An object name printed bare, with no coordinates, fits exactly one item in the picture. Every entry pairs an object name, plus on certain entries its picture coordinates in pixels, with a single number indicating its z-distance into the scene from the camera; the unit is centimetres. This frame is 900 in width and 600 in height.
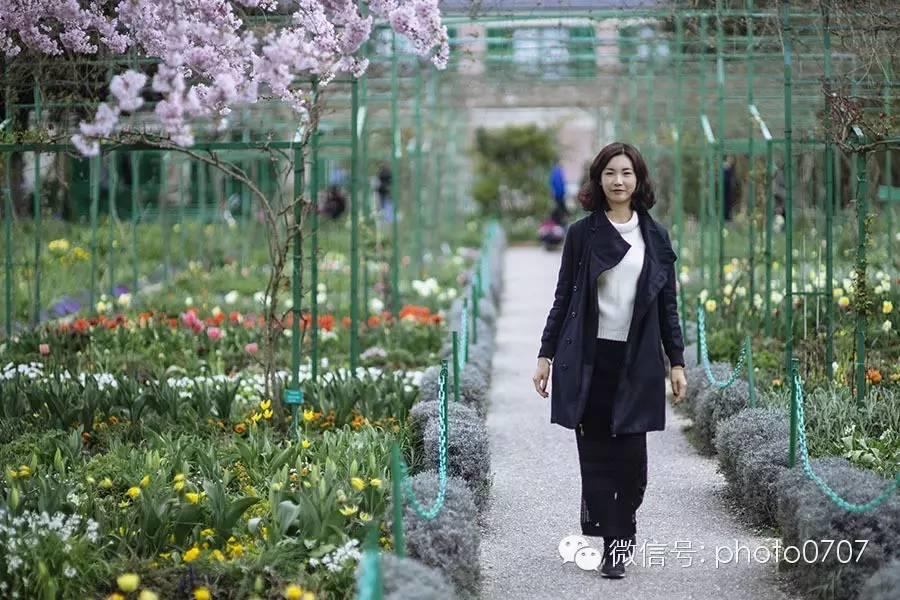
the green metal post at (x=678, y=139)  1074
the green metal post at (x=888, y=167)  703
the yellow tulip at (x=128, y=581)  407
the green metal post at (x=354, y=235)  785
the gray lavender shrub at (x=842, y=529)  457
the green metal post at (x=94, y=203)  1084
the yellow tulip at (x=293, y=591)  402
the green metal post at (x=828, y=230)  713
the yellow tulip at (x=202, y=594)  399
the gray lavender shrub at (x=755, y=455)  568
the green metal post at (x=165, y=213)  1472
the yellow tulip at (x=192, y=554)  454
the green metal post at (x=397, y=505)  408
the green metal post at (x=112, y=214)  1148
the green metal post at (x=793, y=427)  536
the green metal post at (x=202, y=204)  1619
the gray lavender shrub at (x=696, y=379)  773
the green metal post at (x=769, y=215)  896
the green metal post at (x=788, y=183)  708
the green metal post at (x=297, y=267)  679
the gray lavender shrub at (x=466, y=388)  730
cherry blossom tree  509
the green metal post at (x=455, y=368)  702
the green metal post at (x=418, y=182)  1394
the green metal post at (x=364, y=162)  1142
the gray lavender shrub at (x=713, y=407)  702
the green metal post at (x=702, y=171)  1032
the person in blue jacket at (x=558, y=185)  2328
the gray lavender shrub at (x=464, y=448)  583
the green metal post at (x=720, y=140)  1018
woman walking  510
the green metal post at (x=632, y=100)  1585
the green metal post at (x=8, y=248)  916
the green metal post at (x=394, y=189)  1164
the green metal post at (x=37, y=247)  920
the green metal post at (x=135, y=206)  1259
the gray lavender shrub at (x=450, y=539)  461
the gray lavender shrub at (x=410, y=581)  384
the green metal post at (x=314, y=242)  730
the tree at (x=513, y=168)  2847
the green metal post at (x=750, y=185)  961
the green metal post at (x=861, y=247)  686
